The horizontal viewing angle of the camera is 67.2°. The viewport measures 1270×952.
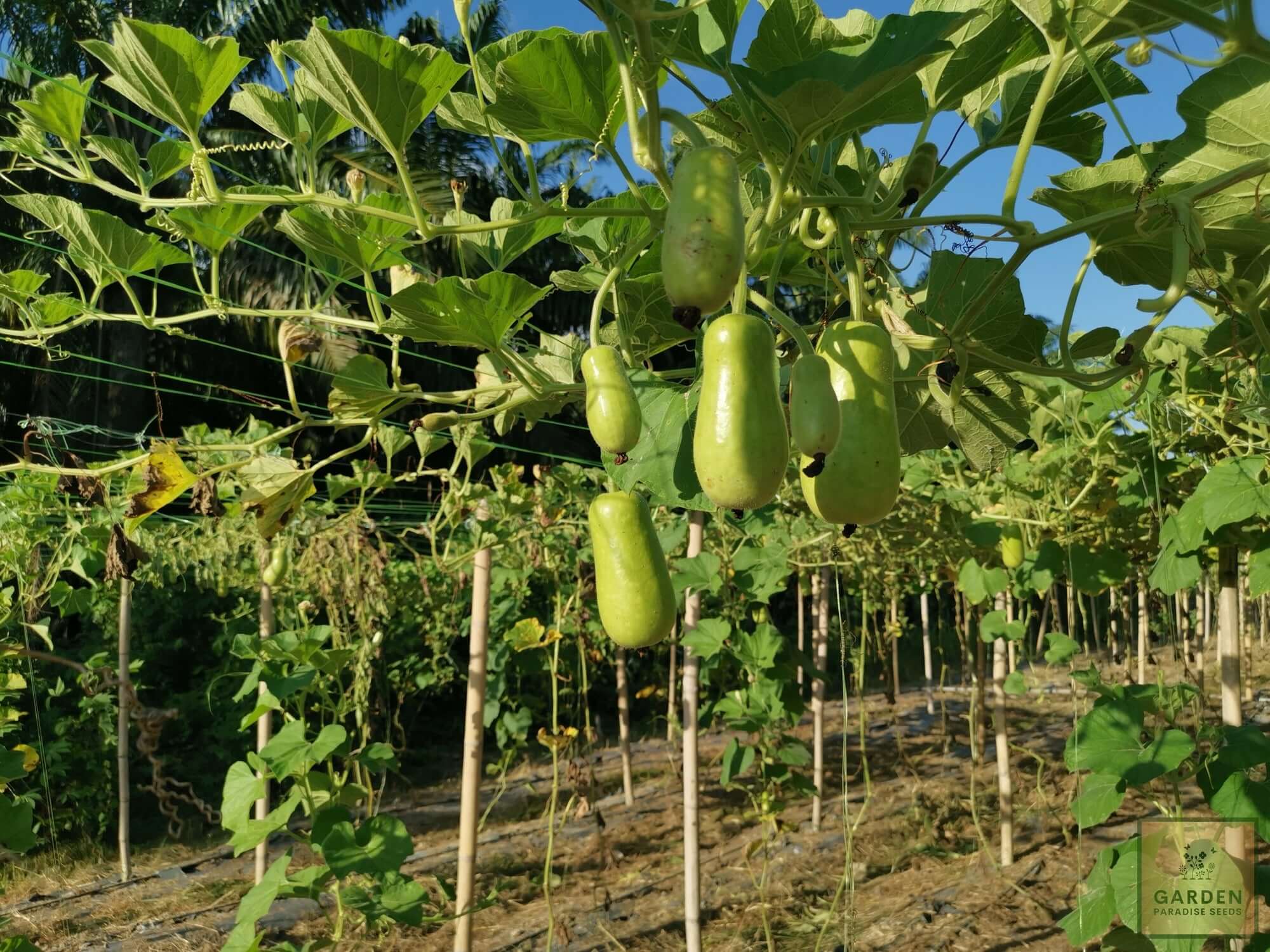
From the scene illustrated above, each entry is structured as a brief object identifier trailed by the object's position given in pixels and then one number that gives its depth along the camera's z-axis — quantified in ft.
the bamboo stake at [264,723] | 12.61
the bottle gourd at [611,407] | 2.30
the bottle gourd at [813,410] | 1.98
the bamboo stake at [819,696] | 17.20
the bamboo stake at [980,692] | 17.19
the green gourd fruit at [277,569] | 7.27
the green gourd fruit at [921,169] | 2.77
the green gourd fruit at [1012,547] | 11.72
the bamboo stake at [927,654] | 28.73
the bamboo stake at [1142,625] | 15.96
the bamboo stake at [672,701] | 20.85
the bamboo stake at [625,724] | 19.48
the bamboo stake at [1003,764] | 14.11
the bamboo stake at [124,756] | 15.94
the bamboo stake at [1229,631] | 9.18
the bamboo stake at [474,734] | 8.95
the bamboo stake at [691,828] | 9.28
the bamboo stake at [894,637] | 22.25
